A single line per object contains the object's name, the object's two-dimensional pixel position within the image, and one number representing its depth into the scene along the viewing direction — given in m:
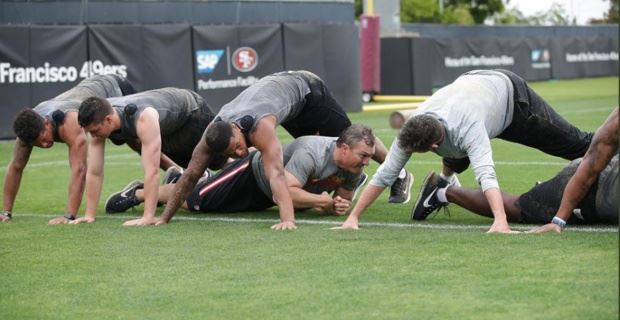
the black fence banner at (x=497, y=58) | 62.28
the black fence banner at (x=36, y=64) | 39.34
